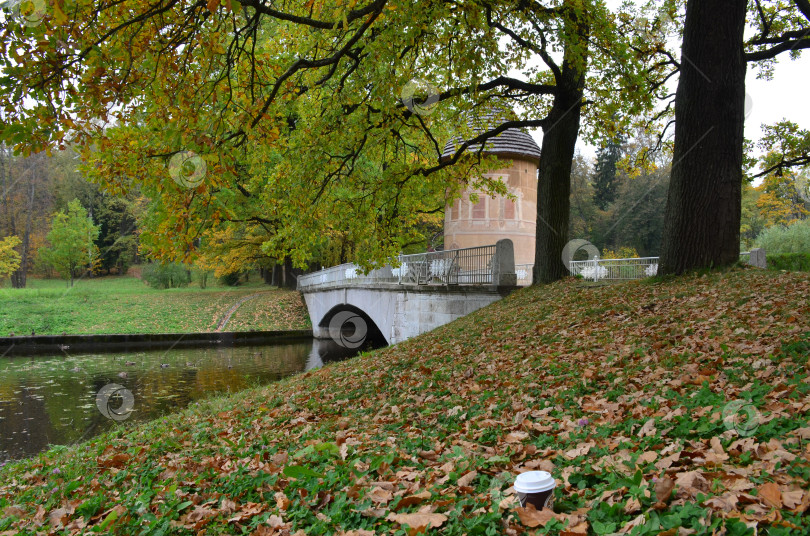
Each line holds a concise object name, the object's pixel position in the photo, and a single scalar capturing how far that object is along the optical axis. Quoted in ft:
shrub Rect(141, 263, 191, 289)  124.36
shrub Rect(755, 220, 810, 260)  92.94
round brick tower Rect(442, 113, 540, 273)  83.76
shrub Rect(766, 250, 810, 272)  50.34
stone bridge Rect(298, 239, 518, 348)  42.11
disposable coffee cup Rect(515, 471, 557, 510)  7.43
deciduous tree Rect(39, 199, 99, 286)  120.98
